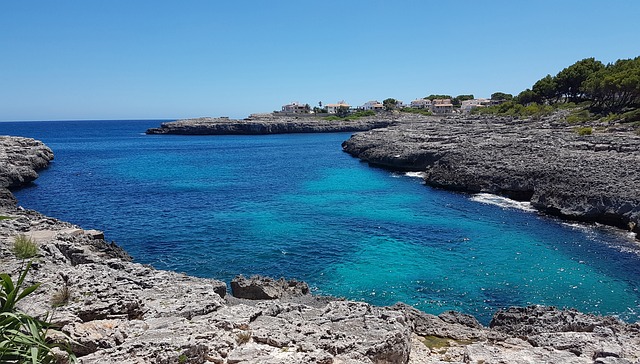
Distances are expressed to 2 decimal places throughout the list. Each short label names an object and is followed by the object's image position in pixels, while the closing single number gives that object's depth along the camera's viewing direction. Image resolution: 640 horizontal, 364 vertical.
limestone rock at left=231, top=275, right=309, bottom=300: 19.56
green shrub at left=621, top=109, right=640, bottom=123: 58.87
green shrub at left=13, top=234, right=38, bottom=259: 15.37
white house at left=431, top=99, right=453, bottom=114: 188.62
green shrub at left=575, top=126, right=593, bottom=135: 53.26
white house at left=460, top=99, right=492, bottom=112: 184.07
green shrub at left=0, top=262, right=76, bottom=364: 5.84
